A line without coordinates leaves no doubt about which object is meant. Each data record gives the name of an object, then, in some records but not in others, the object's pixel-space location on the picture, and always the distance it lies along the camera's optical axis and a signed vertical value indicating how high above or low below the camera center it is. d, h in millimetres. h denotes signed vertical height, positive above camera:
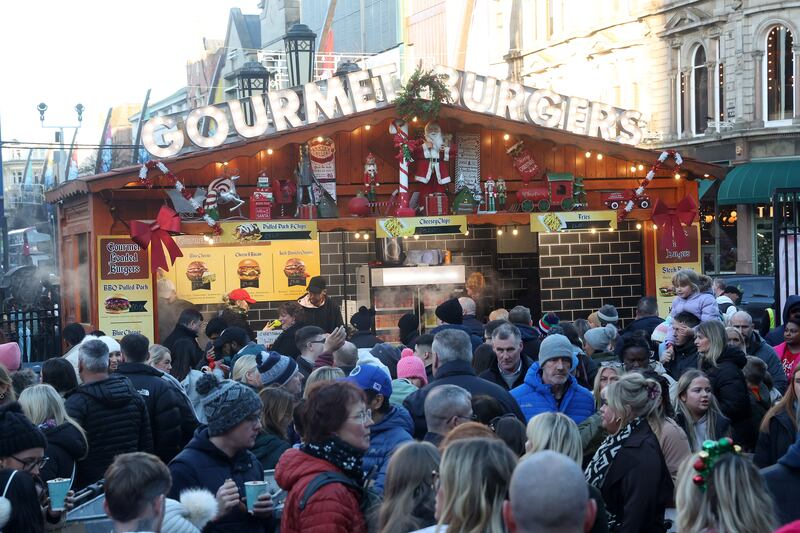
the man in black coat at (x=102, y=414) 7168 -1063
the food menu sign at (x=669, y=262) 18547 -386
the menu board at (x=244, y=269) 17844 -317
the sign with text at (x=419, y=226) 16812 +300
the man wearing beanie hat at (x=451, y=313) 11219 -706
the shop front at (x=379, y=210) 15969 +572
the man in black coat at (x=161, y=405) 7785 -1095
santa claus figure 17422 +1376
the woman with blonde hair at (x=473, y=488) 3939 -885
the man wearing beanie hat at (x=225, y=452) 5312 -1004
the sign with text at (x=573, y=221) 17500 +330
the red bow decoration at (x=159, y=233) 15281 +261
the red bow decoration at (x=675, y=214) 17823 +401
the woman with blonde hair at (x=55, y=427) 6496 -1036
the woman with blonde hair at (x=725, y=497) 3980 -951
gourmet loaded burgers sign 15773 -513
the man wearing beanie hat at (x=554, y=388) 7555 -1025
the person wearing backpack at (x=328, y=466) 4656 -965
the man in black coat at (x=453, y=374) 7051 -873
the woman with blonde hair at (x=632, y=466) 5691 -1194
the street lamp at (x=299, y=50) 21578 +3924
